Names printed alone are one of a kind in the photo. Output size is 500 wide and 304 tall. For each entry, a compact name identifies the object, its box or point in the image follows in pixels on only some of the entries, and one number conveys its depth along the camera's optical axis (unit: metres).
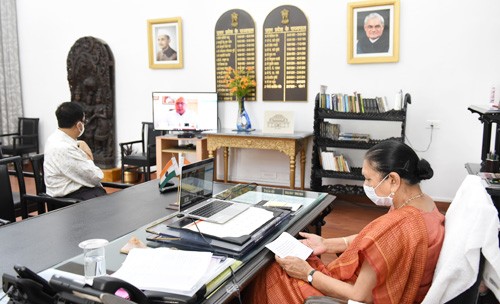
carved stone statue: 5.61
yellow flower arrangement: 4.69
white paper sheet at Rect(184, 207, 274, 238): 1.46
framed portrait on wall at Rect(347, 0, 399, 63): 4.11
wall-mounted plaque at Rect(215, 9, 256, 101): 4.81
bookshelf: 3.95
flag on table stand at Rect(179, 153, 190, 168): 2.19
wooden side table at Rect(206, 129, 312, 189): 4.29
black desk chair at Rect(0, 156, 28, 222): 2.50
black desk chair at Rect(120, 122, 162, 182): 5.01
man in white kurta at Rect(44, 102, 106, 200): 2.56
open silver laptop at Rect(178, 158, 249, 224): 1.63
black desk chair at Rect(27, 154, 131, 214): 2.42
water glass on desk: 1.24
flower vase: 4.77
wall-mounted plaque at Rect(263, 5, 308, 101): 4.55
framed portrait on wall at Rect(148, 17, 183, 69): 5.18
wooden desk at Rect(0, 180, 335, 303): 1.32
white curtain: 6.14
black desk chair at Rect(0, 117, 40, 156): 5.99
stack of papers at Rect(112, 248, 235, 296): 1.11
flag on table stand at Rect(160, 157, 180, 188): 2.26
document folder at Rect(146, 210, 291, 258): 1.37
